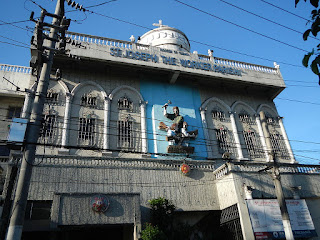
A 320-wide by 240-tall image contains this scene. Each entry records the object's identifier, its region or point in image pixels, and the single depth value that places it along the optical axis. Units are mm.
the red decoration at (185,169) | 15750
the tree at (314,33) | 3688
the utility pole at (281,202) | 12156
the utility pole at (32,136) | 7535
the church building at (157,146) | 12984
